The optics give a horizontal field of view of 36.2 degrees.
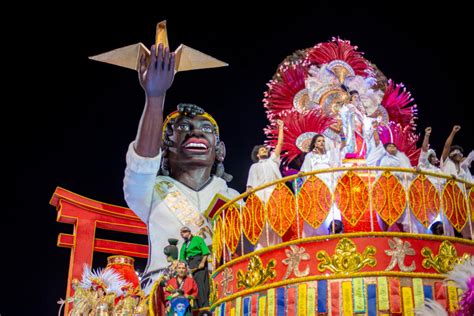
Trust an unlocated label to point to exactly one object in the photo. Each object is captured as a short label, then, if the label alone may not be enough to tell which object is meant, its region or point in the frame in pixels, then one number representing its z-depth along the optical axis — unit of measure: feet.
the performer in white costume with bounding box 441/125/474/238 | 27.55
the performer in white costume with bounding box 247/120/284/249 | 24.63
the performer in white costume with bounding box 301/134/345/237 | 23.53
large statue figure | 30.04
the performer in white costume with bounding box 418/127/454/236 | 23.82
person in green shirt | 26.53
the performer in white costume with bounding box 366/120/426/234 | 23.56
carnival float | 22.18
